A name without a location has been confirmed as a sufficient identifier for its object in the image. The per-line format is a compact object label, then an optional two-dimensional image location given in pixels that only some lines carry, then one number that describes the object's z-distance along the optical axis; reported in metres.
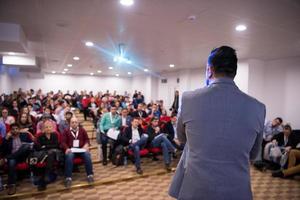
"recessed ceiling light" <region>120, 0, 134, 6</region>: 3.23
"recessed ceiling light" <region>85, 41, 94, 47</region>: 6.14
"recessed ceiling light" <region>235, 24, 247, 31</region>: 4.18
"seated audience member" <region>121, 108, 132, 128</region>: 5.71
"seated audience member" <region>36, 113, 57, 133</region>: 4.69
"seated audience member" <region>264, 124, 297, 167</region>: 5.16
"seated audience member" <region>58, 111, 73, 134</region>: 5.23
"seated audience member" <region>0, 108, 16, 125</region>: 5.00
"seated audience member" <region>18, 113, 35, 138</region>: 4.91
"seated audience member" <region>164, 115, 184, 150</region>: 5.56
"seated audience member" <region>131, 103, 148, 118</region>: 7.43
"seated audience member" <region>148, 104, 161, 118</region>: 7.59
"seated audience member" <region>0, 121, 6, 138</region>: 4.46
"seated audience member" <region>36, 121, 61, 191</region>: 3.80
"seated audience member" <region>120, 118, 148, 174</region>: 4.91
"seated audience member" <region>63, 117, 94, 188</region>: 3.99
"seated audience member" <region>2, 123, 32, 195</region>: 3.68
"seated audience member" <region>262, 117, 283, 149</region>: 5.94
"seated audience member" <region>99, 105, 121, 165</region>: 5.20
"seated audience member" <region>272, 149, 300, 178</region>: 4.69
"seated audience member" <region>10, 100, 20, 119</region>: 6.05
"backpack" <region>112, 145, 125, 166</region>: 5.02
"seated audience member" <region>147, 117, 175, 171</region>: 5.08
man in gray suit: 0.89
